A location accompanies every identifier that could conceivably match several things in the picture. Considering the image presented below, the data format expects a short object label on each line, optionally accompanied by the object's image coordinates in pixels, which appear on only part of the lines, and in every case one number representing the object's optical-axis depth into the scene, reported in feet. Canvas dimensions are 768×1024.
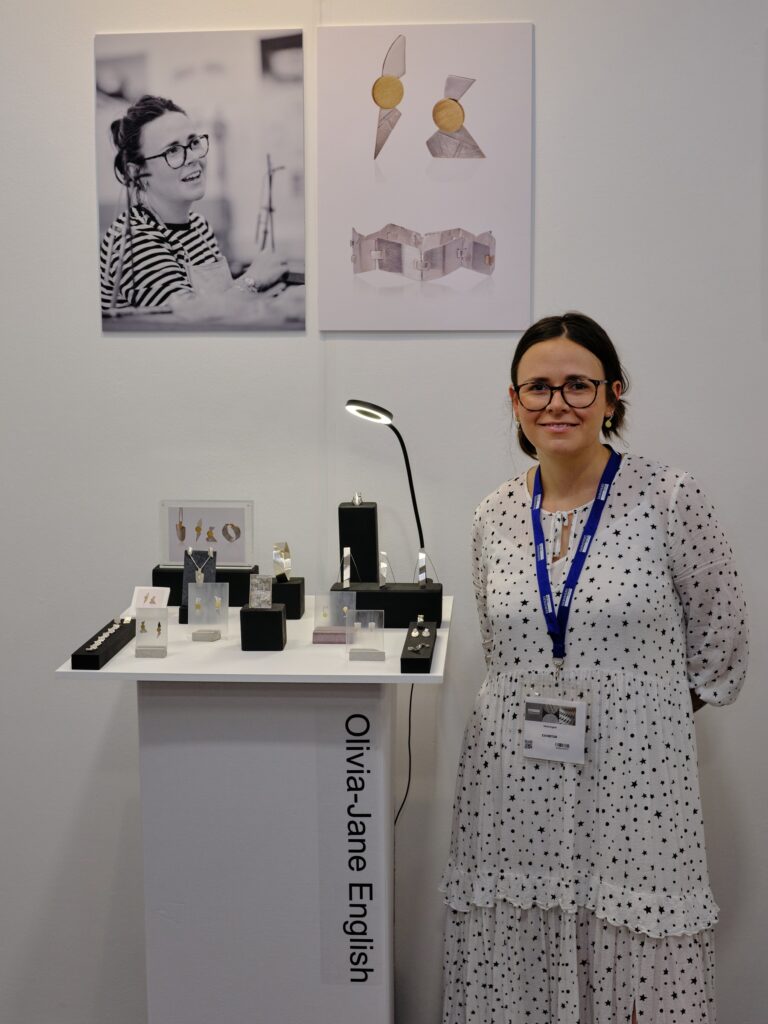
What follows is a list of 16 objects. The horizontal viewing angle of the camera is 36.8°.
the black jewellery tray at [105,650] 7.52
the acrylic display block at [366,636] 7.66
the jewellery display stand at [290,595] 8.73
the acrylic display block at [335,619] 8.12
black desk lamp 8.79
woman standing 7.30
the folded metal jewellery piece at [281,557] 8.72
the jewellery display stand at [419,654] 7.32
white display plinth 7.73
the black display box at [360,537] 8.80
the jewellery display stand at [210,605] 8.45
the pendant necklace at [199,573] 8.66
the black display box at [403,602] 8.45
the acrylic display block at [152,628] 7.88
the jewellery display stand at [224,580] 8.82
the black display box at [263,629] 7.95
